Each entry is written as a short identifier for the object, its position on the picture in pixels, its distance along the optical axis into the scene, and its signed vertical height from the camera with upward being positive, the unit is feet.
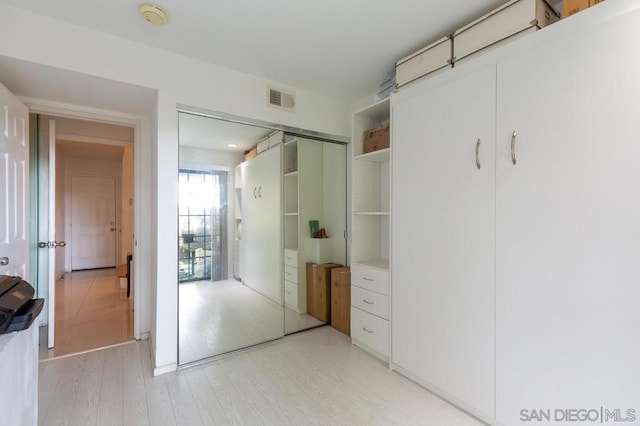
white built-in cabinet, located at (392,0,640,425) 4.00 -0.21
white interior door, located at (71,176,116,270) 20.13 -0.72
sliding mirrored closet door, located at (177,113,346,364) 8.09 -0.66
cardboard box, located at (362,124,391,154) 8.13 +2.13
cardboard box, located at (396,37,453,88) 6.36 +3.52
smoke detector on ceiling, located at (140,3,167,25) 5.58 +3.92
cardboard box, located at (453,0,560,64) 5.03 +3.49
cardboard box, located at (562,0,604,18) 4.41 +3.22
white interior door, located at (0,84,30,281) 6.05 +0.60
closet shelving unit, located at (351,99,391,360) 7.90 -0.90
